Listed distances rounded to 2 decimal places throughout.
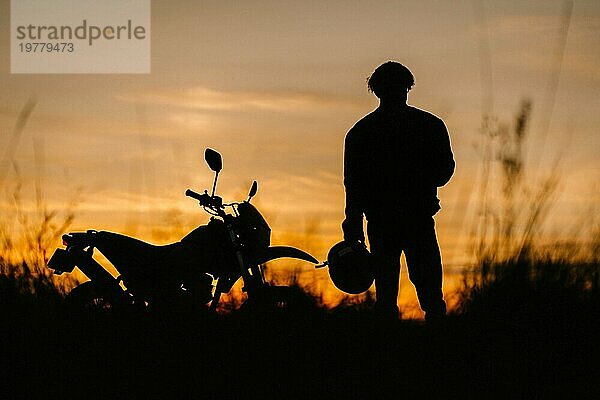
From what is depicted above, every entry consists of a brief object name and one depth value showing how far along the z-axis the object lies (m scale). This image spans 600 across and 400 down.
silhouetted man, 13.14
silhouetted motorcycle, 13.62
